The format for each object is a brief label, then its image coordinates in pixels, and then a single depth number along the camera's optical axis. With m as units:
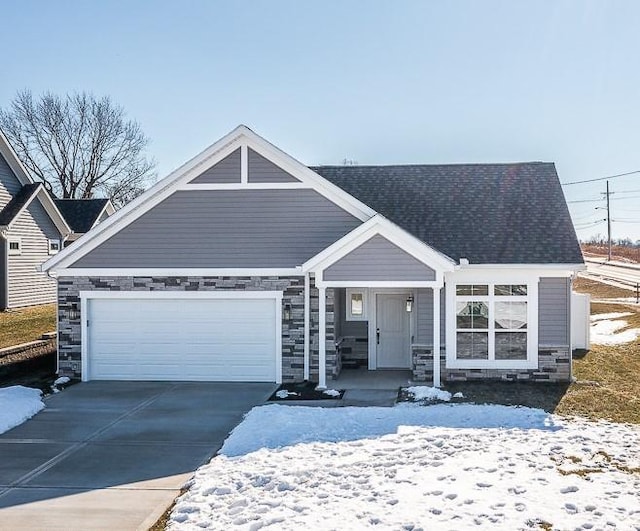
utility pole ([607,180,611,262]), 67.38
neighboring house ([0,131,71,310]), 23.92
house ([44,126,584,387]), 13.81
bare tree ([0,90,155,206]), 42.38
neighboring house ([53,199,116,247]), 30.00
